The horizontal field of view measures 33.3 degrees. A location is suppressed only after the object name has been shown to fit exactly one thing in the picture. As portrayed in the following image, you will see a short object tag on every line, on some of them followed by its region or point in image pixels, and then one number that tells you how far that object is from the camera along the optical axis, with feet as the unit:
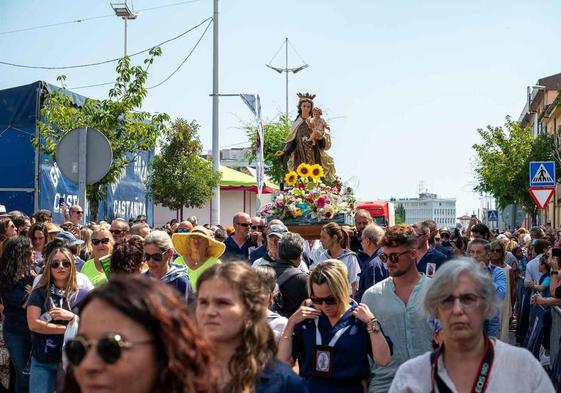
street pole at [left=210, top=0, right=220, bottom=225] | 77.10
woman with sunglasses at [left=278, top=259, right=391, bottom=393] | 17.62
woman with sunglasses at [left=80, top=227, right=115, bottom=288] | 29.63
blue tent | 63.72
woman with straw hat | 29.68
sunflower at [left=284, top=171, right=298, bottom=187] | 48.01
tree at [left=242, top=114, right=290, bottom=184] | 155.63
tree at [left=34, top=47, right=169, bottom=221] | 54.75
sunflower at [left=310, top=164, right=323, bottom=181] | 48.32
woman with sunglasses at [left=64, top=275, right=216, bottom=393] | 7.80
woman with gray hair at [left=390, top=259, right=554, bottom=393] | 12.47
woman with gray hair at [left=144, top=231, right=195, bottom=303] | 24.13
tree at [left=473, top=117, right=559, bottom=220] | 159.02
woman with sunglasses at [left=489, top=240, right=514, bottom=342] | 33.37
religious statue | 59.93
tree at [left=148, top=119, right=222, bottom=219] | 110.73
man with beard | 19.75
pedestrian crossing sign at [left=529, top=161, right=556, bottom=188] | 56.70
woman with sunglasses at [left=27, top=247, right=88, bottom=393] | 23.25
